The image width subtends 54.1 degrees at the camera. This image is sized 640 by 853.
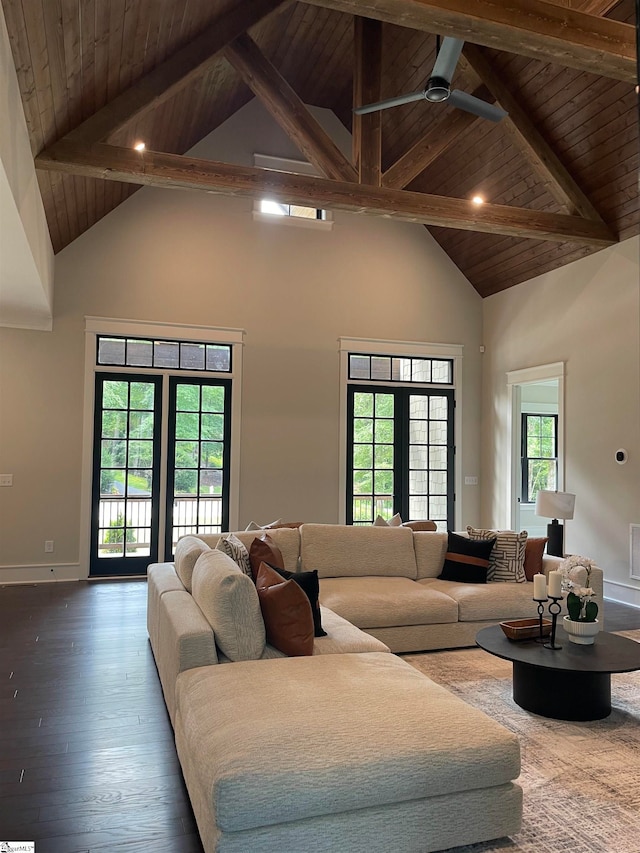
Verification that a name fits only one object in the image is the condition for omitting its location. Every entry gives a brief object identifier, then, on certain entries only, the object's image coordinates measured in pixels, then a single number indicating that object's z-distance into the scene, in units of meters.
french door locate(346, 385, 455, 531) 7.94
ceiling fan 3.98
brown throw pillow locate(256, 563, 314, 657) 2.90
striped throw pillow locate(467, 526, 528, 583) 4.73
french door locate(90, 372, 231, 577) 6.91
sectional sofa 1.87
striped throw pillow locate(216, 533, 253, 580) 3.66
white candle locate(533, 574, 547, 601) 3.39
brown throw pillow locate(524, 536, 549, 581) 4.80
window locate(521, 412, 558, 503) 8.75
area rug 2.19
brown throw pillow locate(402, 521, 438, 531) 5.28
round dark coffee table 3.13
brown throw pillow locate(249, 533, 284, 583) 3.65
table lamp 5.75
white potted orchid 3.39
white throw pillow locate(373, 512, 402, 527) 5.21
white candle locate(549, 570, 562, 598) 3.41
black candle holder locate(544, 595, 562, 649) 3.36
